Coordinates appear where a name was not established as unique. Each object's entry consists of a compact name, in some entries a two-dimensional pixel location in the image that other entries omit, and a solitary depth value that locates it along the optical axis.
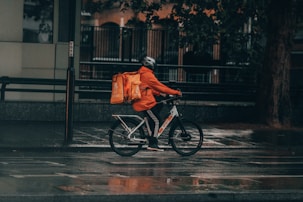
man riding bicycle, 15.73
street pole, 17.08
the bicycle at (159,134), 15.90
